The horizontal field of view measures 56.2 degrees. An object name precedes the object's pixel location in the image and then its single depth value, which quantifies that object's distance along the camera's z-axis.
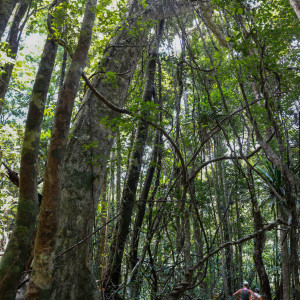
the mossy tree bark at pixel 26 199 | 1.61
